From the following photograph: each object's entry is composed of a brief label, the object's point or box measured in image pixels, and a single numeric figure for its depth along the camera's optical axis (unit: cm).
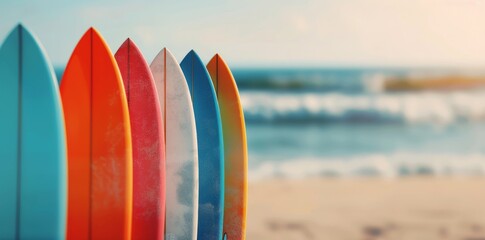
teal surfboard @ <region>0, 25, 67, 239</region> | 234
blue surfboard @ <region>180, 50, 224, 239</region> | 312
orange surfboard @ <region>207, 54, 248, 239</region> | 336
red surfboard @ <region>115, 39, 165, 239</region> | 275
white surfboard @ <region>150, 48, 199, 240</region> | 292
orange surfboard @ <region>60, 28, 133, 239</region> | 254
